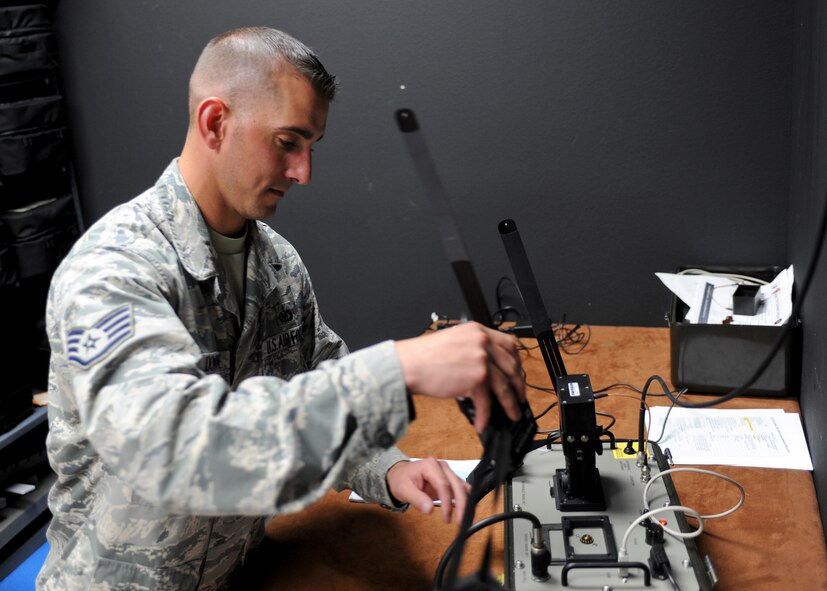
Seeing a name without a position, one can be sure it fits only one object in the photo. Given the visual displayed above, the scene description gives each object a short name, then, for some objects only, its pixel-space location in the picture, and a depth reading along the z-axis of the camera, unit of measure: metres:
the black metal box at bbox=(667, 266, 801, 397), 1.70
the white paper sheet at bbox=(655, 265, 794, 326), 1.78
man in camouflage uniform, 0.75
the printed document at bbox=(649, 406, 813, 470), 1.46
